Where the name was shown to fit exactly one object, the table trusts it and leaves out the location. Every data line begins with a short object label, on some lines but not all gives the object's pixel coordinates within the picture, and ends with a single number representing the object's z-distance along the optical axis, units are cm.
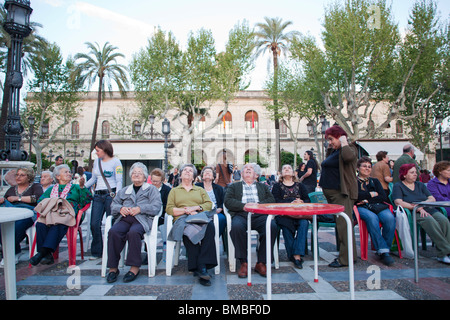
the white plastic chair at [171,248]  369
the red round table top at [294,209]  268
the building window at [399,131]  3647
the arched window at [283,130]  3797
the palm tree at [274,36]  2500
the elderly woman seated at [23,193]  450
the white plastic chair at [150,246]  362
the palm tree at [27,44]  1664
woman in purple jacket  472
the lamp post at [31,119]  1727
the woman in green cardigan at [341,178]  388
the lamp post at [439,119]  1766
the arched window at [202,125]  3797
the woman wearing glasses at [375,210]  410
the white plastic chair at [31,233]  432
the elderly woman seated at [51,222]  398
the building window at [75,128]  3791
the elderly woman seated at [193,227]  349
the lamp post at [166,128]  1482
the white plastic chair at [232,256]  384
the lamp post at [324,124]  1636
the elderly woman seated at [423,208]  402
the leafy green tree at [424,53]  1573
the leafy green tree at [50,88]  2247
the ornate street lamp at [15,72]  693
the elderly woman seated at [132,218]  355
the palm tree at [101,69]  2319
